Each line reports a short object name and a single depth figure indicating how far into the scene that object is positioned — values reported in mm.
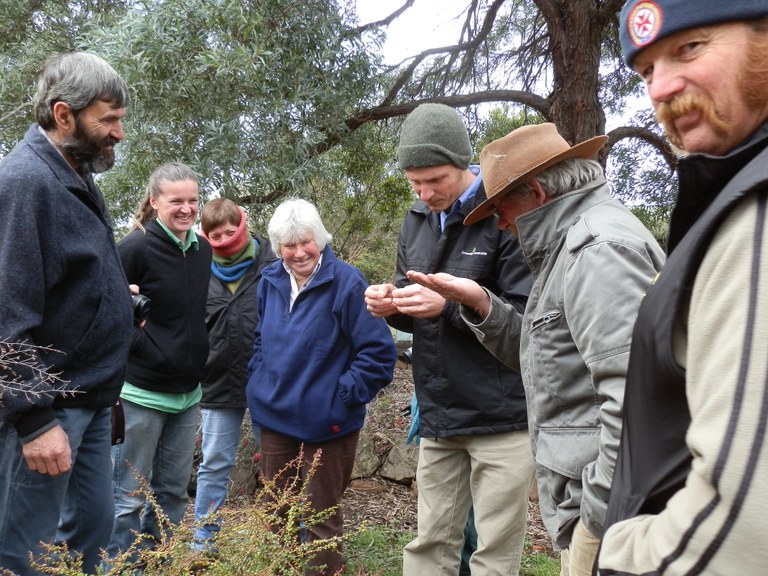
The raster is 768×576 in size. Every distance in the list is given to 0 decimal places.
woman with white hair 3420
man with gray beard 2338
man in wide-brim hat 1730
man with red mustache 857
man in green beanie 3020
